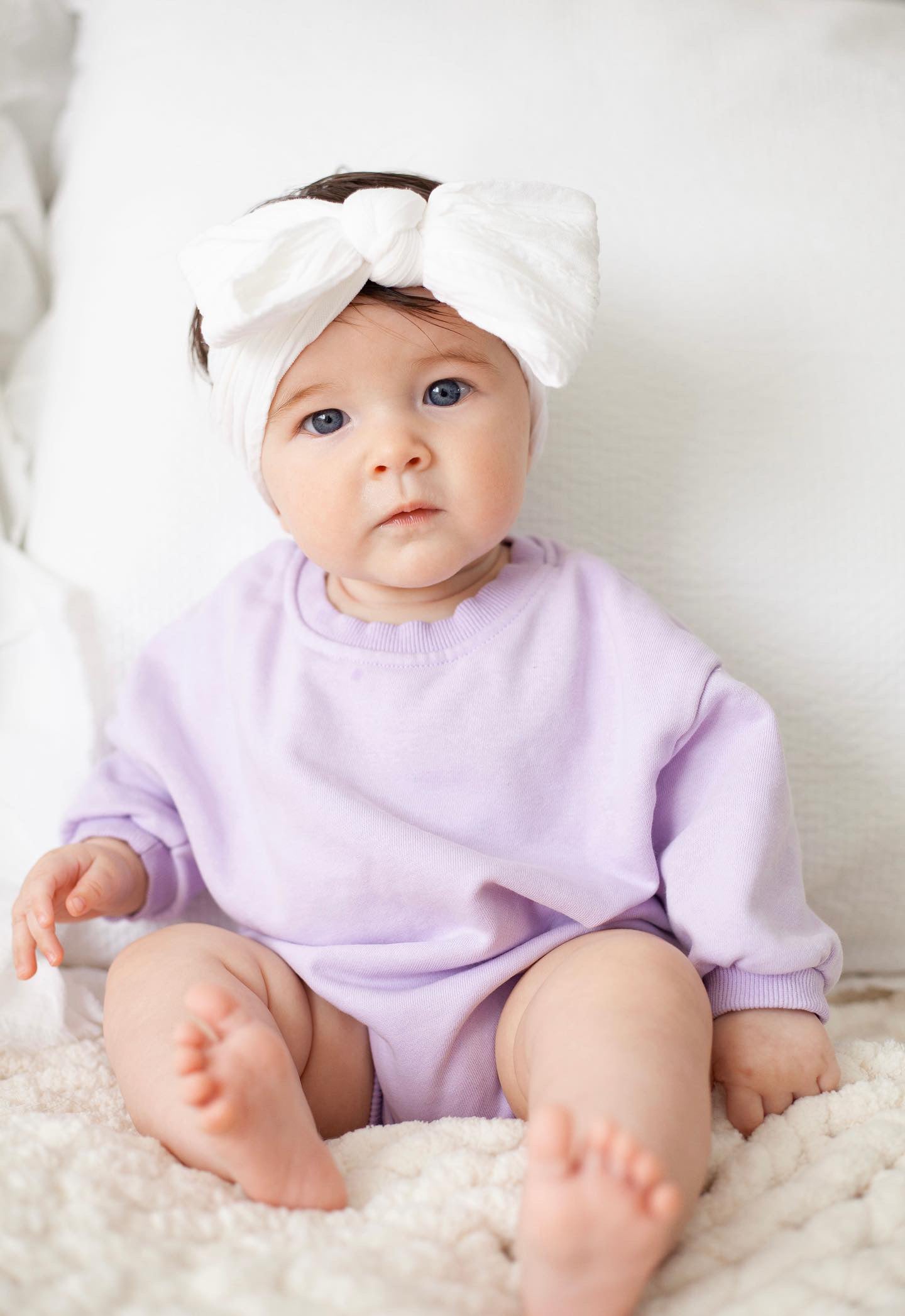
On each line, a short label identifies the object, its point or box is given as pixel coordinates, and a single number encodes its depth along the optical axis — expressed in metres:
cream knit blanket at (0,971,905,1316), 0.67
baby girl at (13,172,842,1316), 0.95
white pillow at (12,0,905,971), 1.23
